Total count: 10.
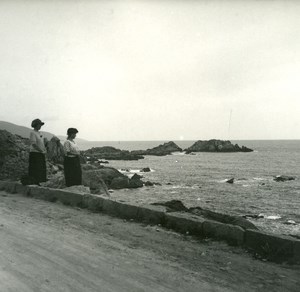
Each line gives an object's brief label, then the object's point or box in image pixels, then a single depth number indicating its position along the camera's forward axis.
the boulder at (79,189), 8.78
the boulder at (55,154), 9.10
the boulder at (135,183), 31.28
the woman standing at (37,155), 8.84
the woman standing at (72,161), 8.64
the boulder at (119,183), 30.42
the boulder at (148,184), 33.31
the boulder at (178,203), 13.68
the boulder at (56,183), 9.62
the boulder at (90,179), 15.24
